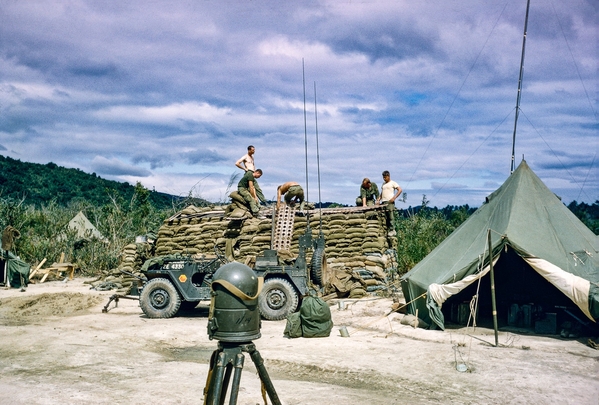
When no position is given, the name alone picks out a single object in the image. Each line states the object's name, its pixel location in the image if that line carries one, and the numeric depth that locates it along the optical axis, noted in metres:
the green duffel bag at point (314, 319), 8.95
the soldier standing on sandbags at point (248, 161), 14.35
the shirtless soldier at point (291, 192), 14.98
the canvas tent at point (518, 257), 8.86
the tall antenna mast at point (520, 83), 10.30
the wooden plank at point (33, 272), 18.62
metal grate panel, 14.79
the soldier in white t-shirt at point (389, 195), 14.95
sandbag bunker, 13.95
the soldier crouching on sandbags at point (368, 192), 15.66
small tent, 24.51
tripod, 3.71
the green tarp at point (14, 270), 16.92
